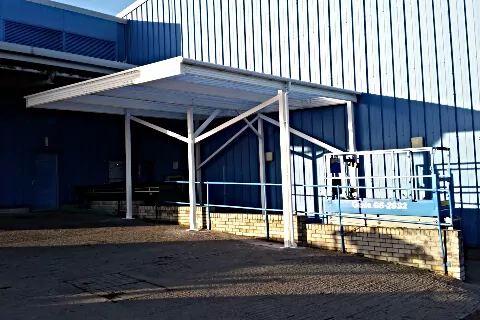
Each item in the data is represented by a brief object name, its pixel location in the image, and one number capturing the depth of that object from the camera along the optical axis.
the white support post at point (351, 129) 11.94
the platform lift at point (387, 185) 9.01
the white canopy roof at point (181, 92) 8.30
